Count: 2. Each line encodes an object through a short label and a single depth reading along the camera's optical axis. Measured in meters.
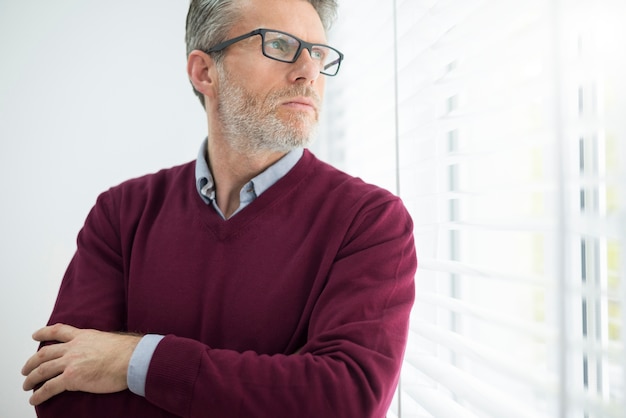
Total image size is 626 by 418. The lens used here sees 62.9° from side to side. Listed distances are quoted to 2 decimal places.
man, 0.97
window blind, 0.76
